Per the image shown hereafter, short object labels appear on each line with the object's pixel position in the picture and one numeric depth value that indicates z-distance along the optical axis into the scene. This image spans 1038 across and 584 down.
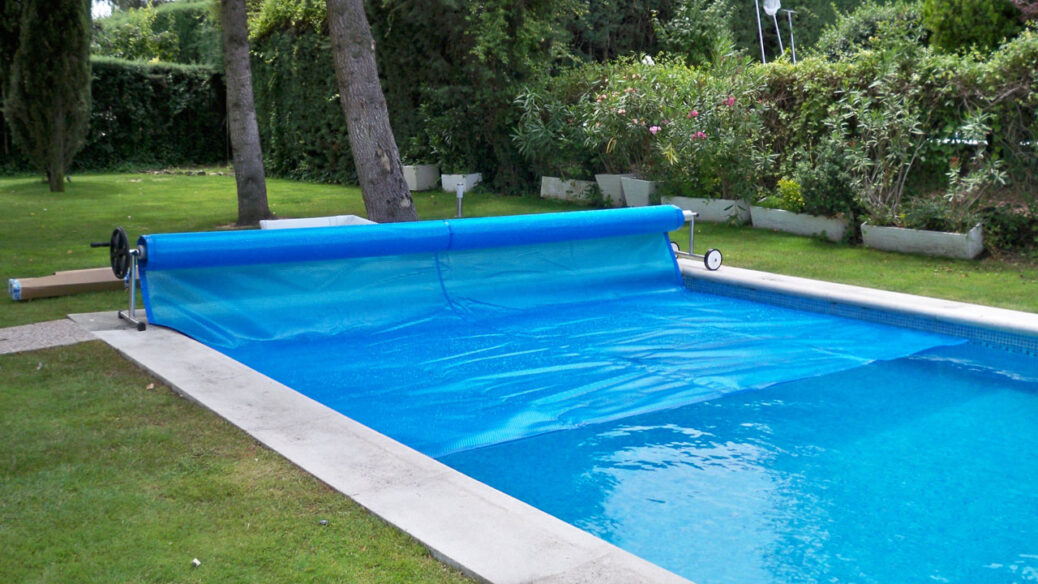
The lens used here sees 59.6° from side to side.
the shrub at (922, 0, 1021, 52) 12.04
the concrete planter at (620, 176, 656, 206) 11.82
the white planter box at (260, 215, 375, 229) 8.48
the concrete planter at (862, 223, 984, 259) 8.66
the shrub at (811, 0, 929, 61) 17.63
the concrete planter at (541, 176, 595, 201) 13.01
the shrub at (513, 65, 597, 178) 12.98
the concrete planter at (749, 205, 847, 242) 9.90
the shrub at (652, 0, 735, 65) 18.84
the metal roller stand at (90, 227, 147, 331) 6.05
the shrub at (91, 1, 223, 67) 31.20
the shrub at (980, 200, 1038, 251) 8.65
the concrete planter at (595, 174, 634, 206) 12.50
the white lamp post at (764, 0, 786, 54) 17.83
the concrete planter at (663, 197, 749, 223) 11.11
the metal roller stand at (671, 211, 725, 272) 8.27
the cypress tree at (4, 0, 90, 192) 14.30
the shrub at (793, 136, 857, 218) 9.54
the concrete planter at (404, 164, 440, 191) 15.92
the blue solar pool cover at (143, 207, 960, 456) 5.44
